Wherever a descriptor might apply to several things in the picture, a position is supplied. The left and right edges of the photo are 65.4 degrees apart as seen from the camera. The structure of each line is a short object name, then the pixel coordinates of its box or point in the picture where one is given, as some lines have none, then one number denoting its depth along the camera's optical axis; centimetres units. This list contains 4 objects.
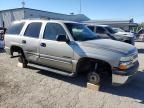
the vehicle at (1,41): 690
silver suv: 296
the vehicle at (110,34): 787
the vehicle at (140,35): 1240
